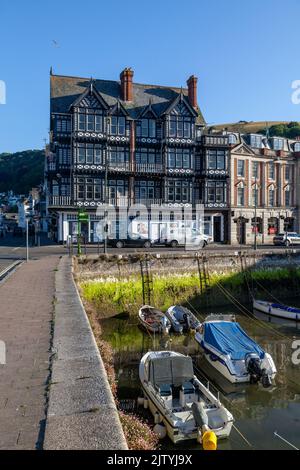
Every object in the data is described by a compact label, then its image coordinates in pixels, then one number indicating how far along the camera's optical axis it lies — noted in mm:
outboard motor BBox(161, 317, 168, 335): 21109
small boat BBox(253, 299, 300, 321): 24719
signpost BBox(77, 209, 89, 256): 28792
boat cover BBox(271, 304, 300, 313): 24838
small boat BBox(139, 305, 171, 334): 21327
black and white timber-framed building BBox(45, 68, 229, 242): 42719
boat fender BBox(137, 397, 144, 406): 12742
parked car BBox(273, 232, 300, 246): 43769
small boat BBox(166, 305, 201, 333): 21453
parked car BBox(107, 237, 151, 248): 38312
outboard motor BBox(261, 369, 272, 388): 14539
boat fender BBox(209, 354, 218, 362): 16750
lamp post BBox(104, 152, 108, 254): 42141
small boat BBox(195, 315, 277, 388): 15008
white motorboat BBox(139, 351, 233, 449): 10602
